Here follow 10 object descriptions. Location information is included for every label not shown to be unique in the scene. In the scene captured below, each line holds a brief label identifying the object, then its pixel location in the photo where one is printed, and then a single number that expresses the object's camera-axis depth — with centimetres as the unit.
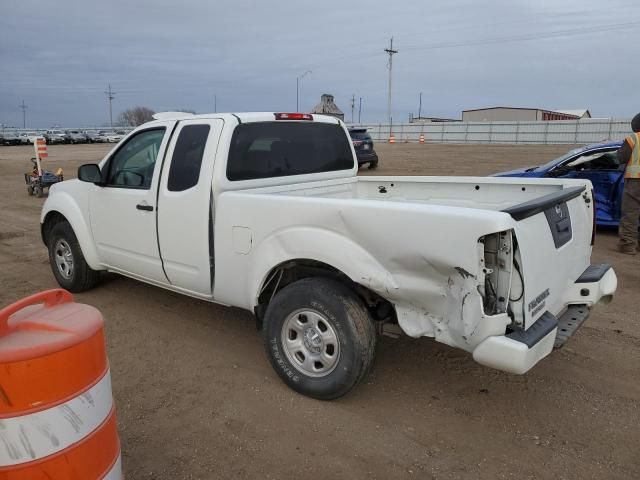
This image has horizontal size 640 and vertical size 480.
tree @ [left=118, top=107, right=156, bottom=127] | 10611
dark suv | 1974
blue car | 816
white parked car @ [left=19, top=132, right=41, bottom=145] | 5048
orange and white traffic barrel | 186
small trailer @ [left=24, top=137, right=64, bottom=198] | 1455
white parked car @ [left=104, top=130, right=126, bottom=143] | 5756
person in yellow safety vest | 732
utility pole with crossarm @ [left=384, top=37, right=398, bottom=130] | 6750
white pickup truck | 278
